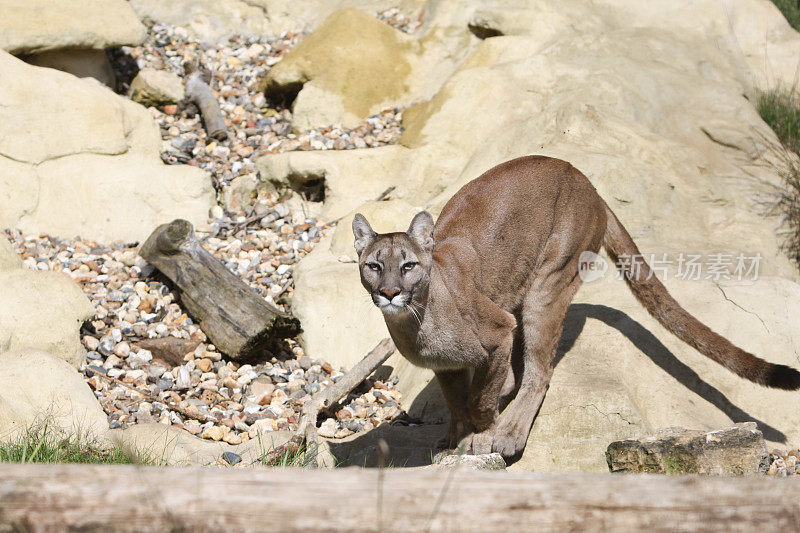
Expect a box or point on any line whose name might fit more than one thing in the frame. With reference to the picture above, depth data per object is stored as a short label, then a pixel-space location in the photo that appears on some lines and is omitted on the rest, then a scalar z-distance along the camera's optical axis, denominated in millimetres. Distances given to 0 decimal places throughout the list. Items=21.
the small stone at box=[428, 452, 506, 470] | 9570
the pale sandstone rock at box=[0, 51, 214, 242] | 17531
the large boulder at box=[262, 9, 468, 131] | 21125
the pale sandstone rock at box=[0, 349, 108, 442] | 11094
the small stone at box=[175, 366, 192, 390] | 13797
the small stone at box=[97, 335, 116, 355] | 14297
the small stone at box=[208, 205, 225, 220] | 18656
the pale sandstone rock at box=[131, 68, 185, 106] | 22031
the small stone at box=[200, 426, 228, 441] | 12586
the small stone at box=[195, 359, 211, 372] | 14211
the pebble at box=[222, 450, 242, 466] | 11539
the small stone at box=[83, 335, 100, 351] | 14312
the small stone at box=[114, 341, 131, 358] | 14328
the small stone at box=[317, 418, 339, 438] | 12742
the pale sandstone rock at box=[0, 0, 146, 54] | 19484
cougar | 10203
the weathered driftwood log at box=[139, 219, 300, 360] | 14121
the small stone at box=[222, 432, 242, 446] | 12523
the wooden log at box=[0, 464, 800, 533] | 5359
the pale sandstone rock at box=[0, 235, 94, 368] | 13141
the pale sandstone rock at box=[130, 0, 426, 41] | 25312
